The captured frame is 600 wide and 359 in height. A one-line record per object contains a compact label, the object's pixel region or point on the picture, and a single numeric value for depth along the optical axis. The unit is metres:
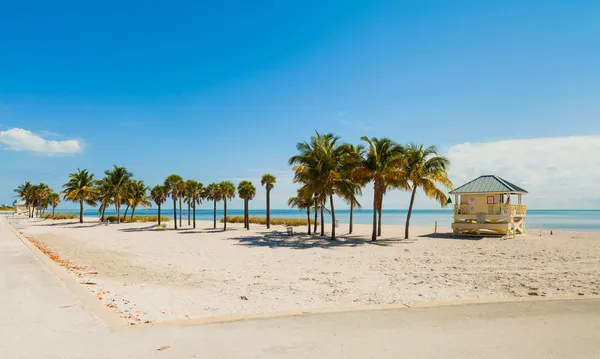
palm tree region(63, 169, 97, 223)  57.40
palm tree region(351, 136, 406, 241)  25.94
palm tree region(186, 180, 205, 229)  44.03
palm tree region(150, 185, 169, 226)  46.76
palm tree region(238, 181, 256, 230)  39.72
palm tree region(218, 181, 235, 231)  41.25
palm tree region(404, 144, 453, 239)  27.88
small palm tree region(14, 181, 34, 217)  89.06
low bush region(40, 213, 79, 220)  73.25
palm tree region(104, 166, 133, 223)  53.47
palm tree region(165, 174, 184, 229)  44.88
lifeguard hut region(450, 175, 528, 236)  28.34
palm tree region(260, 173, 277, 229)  38.34
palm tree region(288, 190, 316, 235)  33.89
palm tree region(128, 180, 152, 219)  54.12
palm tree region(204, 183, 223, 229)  41.71
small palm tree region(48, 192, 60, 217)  87.50
